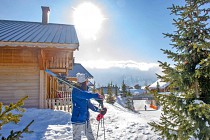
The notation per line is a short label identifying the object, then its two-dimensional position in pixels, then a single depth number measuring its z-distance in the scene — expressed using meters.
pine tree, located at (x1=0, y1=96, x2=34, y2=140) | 2.14
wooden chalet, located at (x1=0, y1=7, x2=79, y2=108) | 9.48
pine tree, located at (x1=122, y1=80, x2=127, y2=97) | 42.62
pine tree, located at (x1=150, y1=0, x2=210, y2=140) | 3.43
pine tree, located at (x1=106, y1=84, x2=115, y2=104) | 27.47
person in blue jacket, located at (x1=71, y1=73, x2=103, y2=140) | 5.17
